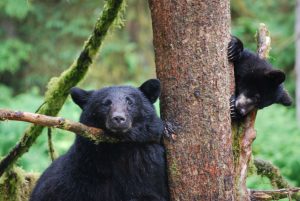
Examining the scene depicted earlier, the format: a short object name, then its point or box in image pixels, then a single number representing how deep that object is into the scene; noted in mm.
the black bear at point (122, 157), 9742
